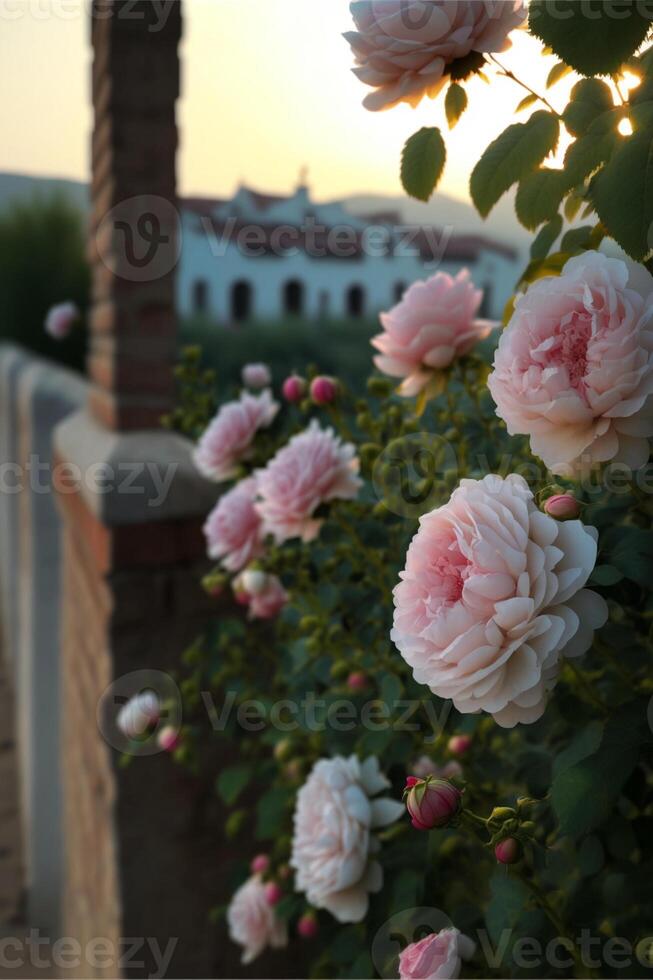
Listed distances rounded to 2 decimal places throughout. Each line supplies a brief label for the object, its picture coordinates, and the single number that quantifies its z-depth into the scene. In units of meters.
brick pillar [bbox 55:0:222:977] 2.10
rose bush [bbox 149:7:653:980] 0.74
